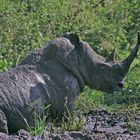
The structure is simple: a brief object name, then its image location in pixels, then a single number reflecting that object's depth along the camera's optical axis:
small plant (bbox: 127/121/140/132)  18.56
